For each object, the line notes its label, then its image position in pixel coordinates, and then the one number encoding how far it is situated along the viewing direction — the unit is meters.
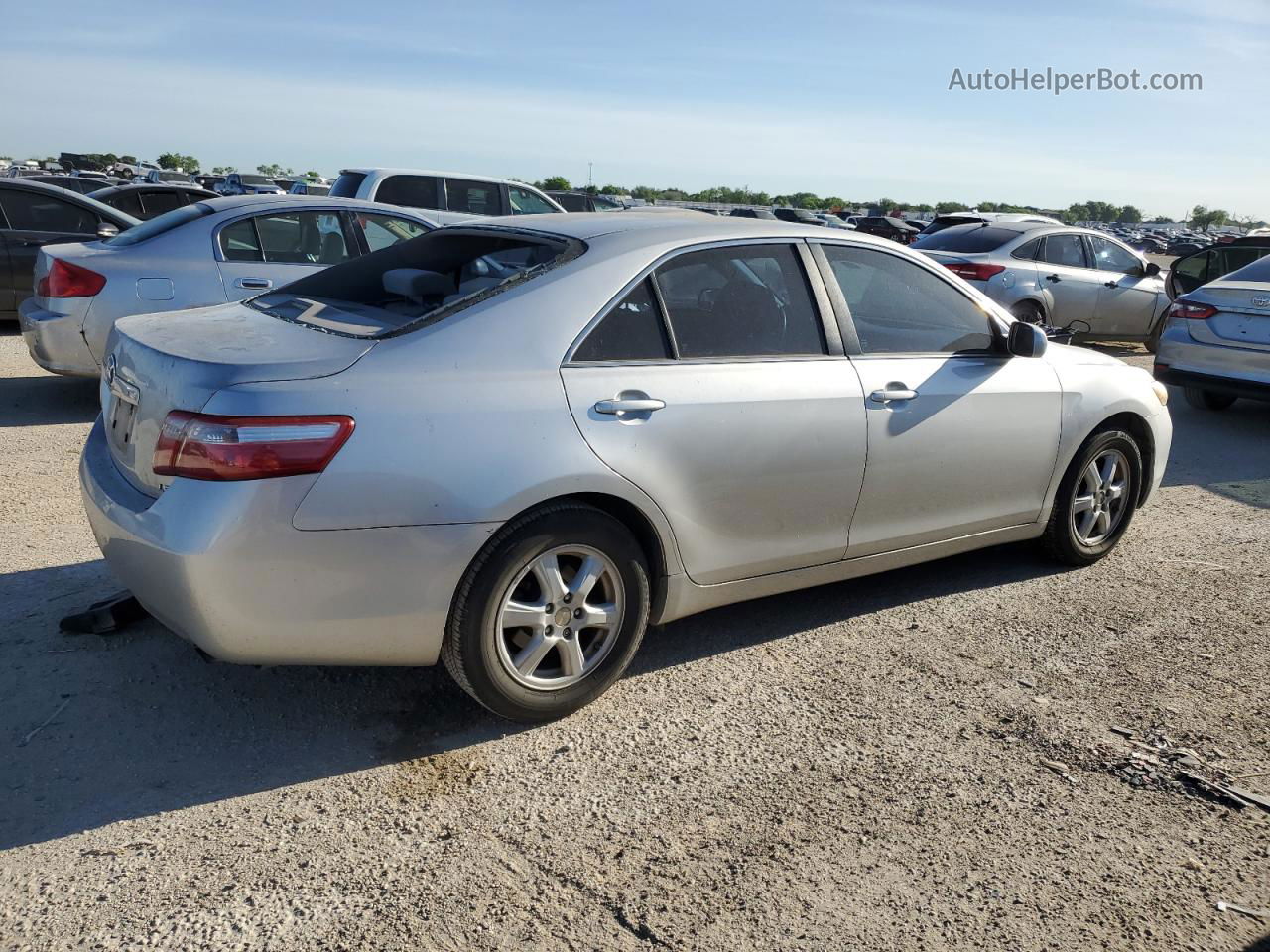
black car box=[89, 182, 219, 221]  17.16
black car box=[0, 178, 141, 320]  10.84
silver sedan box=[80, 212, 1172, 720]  3.14
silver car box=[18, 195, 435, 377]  7.43
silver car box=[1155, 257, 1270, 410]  9.01
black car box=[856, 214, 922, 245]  34.25
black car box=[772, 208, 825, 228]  36.72
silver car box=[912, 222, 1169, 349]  12.52
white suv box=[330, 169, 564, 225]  13.28
